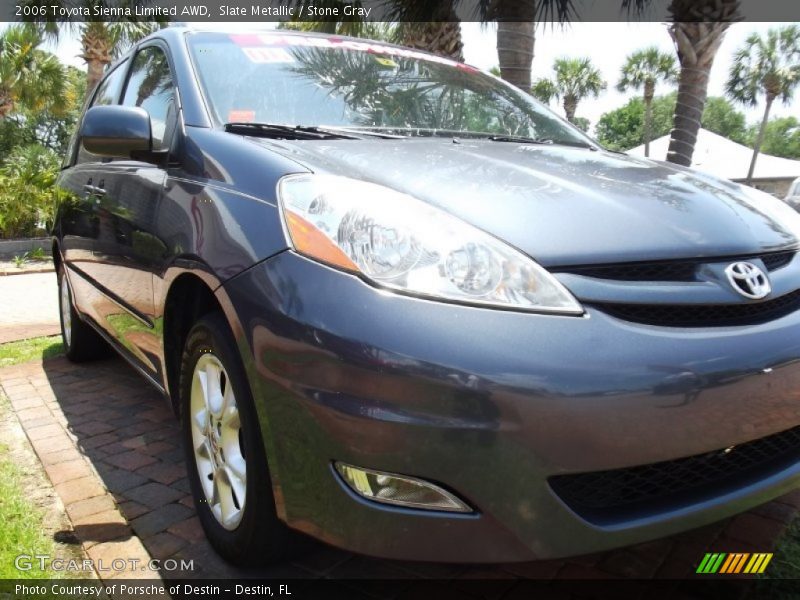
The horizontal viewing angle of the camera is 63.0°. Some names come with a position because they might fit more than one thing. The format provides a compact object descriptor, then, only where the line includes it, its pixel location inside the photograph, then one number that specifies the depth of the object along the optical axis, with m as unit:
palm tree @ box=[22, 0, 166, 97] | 15.40
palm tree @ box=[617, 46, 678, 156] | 38.06
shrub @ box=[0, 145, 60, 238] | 11.49
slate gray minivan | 1.38
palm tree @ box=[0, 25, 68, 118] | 16.62
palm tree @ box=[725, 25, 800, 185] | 35.47
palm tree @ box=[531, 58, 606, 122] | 40.56
